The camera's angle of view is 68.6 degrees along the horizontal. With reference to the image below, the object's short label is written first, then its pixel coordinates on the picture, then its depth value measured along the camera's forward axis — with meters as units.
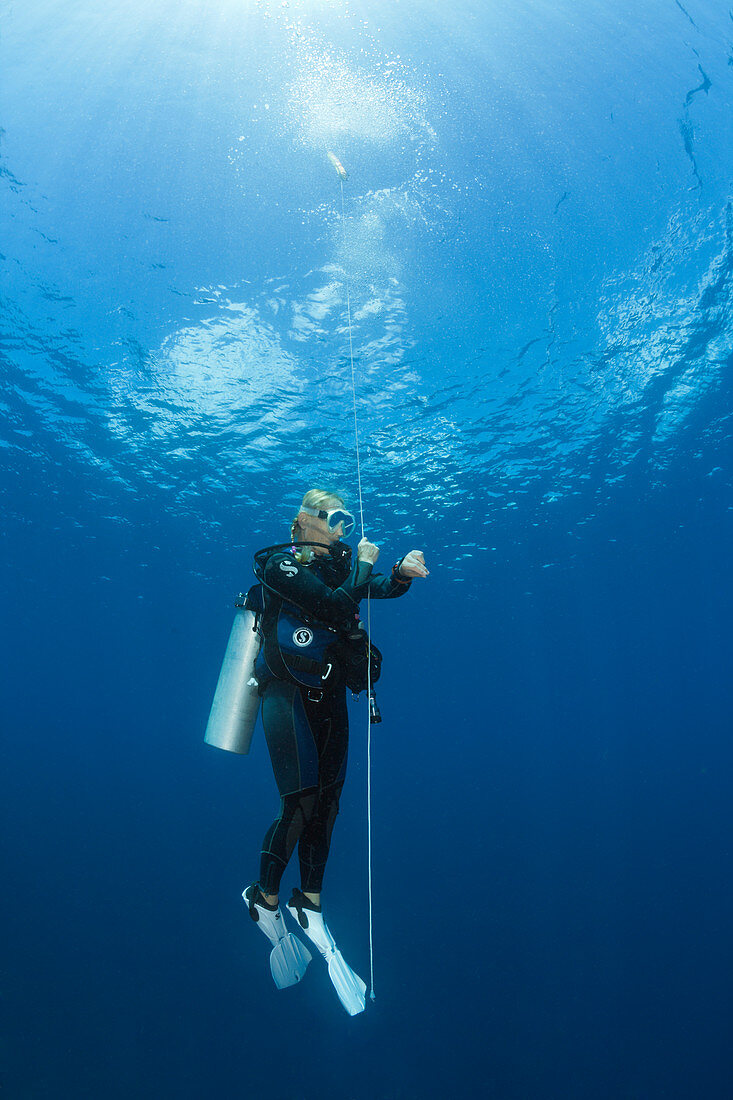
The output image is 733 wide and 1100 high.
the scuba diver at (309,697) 3.50
